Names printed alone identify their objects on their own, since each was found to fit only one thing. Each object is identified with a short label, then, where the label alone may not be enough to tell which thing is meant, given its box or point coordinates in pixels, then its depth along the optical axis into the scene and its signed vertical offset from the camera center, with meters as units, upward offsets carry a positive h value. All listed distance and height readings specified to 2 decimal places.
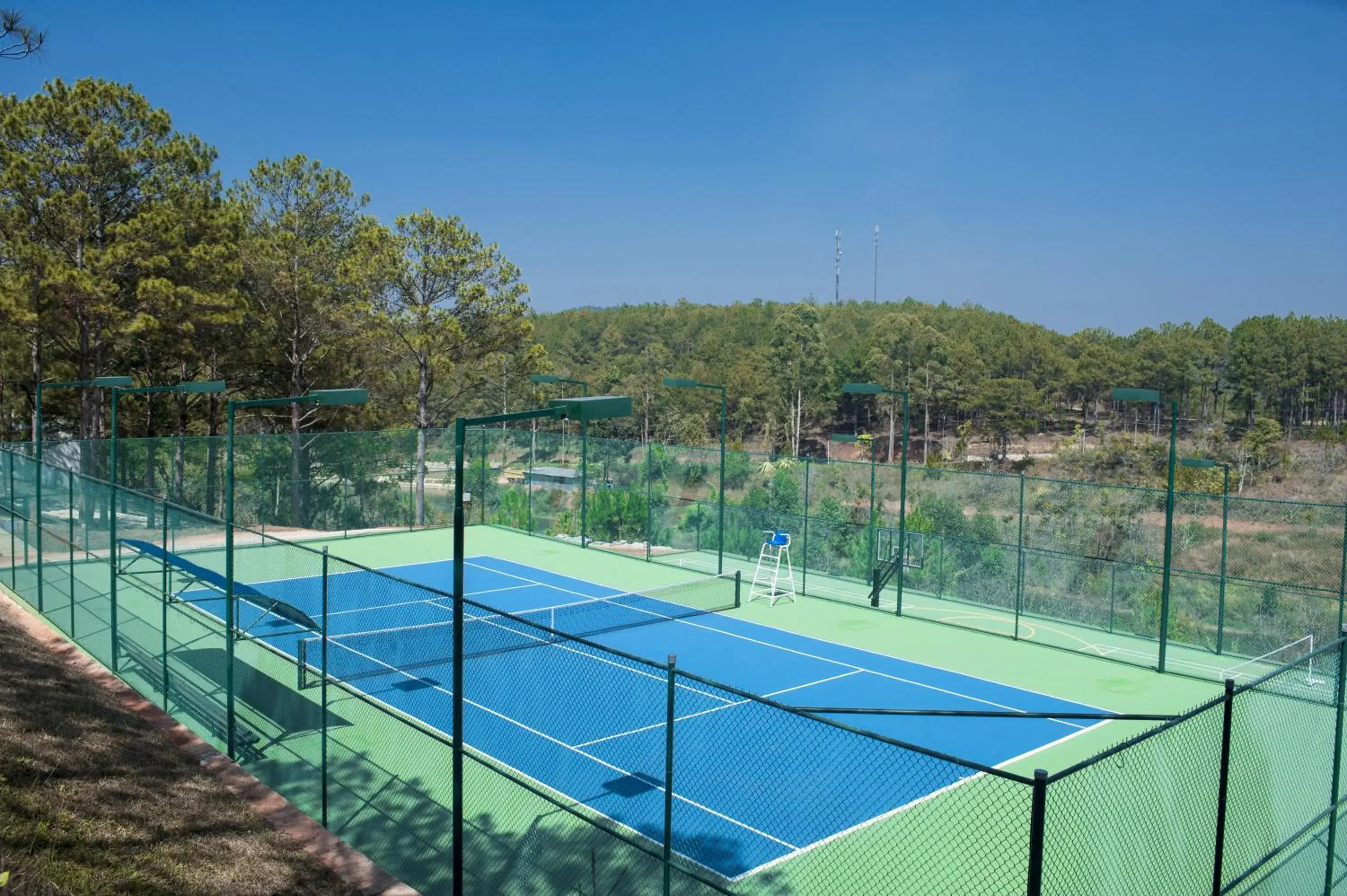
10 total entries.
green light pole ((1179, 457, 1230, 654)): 18.95 -2.25
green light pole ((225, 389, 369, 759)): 11.53 -1.56
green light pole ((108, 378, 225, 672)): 14.36 -1.36
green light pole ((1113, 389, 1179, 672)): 16.34 -1.37
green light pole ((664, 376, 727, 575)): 20.22 -3.01
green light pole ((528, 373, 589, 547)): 26.25 -1.68
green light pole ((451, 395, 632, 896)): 7.30 -0.64
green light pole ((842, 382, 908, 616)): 19.47 -1.37
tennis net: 16.12 -4.06
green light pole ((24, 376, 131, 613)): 18.52 -0.08
